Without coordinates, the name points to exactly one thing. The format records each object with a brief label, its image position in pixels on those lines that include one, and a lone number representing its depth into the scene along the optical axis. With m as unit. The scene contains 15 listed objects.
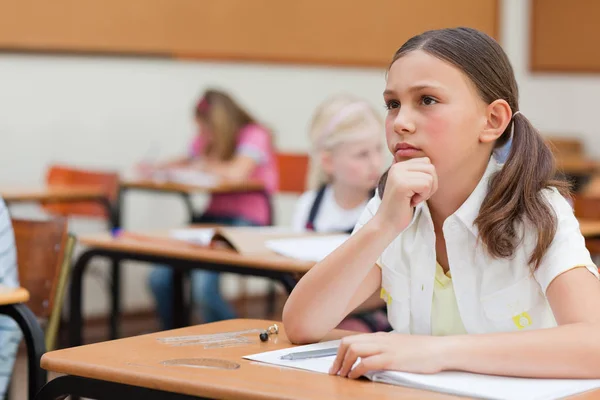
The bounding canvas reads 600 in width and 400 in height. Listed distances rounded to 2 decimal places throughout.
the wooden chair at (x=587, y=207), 6.30
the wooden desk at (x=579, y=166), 10.12
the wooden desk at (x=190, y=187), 7.61
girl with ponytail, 2.46
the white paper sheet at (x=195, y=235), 4.79
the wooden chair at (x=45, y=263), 4.14
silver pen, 2.35
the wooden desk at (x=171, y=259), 4.17
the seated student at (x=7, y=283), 3.82
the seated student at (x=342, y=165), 5.23
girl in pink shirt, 8.03
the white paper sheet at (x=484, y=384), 2.02
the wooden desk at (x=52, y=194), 6.83
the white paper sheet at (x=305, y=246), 4.29
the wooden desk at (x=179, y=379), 2.01
